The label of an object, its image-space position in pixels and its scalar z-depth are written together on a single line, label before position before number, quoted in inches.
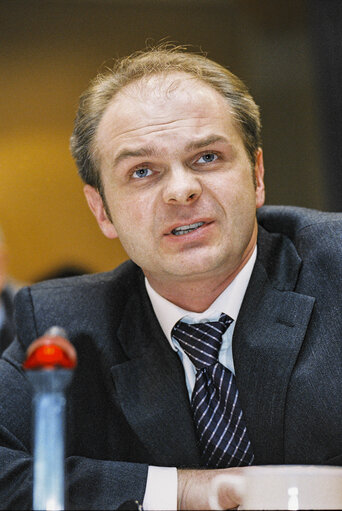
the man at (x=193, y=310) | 89.5
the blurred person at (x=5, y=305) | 133.7
